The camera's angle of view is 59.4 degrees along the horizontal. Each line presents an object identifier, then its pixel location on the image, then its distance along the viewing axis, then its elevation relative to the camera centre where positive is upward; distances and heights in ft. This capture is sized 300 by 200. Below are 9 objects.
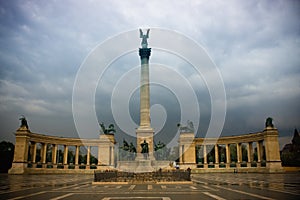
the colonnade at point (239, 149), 180.65 +2.34
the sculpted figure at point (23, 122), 191.83 +20.98
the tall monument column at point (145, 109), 176.24 +29.56
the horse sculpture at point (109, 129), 238.17 +20.54
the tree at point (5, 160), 198.89 -6.17
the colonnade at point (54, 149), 184.34 +2.36
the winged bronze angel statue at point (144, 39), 204.64 +86.67
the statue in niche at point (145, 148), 160.87 +2.48
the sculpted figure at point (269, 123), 186.29 +20.56
